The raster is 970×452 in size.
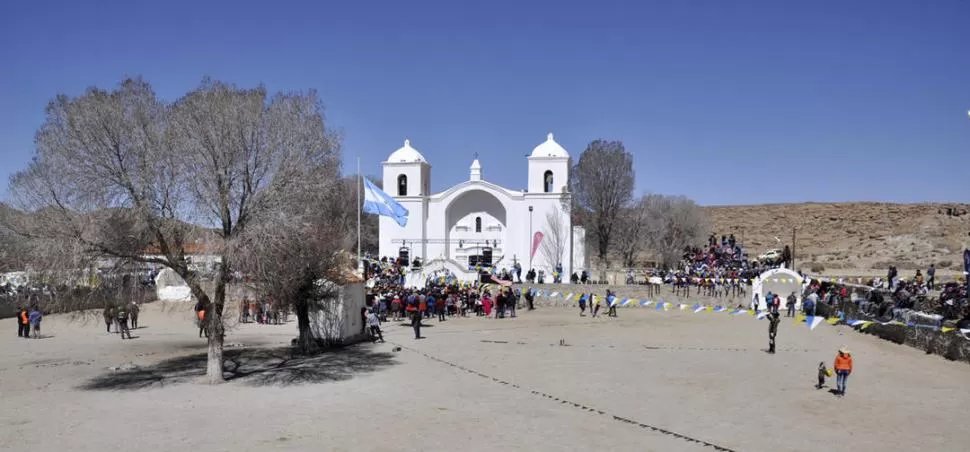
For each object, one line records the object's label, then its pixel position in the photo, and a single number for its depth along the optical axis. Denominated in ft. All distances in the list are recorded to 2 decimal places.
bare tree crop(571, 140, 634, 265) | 200.03
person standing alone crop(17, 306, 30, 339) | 84.02
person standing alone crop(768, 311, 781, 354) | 71.20
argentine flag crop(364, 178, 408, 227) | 104.32
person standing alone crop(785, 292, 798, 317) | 110.32
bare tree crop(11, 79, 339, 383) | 49.52
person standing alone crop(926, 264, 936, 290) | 130.30
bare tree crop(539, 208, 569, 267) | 176.86
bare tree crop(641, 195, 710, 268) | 257.75
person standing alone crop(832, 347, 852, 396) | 50.19
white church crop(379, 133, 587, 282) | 178.19
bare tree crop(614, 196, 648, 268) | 216.54
